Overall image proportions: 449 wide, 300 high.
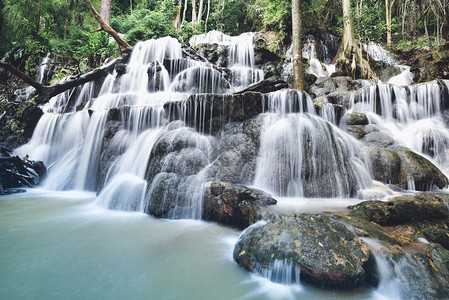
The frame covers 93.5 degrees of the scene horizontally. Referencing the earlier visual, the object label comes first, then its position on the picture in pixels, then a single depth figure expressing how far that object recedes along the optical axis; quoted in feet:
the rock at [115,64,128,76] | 35.50
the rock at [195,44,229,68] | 42.55
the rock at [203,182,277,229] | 10.59
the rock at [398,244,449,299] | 5.71
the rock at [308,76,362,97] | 30.99
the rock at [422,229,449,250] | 8.13
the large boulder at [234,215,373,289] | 6.37
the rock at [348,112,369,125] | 21.79
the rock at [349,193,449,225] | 9.60
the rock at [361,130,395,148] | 19.21
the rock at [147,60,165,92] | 32.01
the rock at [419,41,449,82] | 27.99
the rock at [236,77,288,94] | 24.31
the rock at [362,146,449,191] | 14.67
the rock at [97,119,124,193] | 18.95
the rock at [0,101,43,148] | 29.09
